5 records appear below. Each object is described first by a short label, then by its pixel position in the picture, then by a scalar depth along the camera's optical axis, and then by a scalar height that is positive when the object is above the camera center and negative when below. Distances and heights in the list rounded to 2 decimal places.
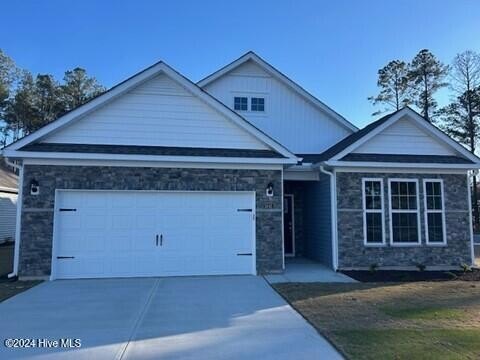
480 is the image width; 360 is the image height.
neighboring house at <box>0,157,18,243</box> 20.38 +0.17
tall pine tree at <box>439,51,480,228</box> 32.16 +8.42
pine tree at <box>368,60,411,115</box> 35.50 +11.43
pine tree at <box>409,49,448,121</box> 34.44 +11.76
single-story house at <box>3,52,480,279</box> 10.37 +0.57
